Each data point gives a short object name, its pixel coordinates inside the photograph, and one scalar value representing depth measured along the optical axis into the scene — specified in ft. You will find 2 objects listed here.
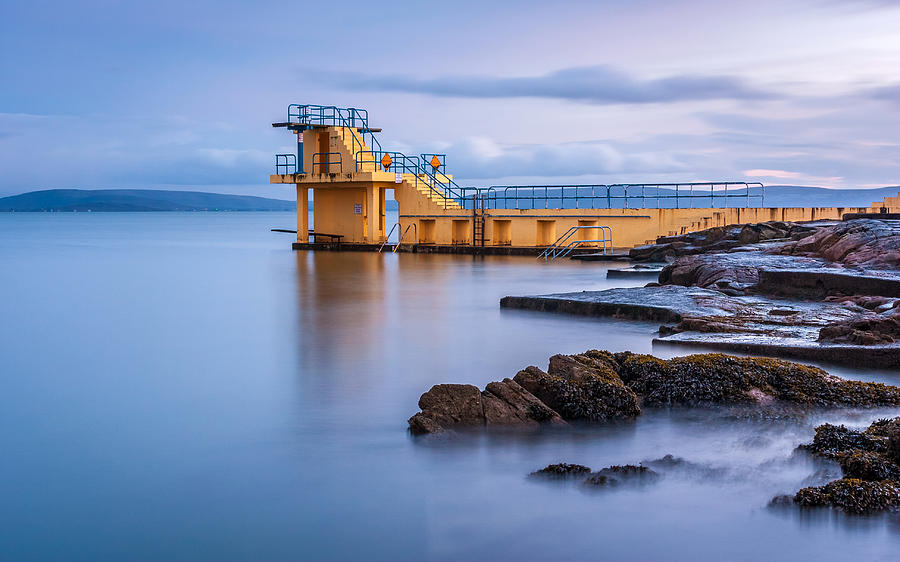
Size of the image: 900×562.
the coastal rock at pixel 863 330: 27.32
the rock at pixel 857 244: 44.55
